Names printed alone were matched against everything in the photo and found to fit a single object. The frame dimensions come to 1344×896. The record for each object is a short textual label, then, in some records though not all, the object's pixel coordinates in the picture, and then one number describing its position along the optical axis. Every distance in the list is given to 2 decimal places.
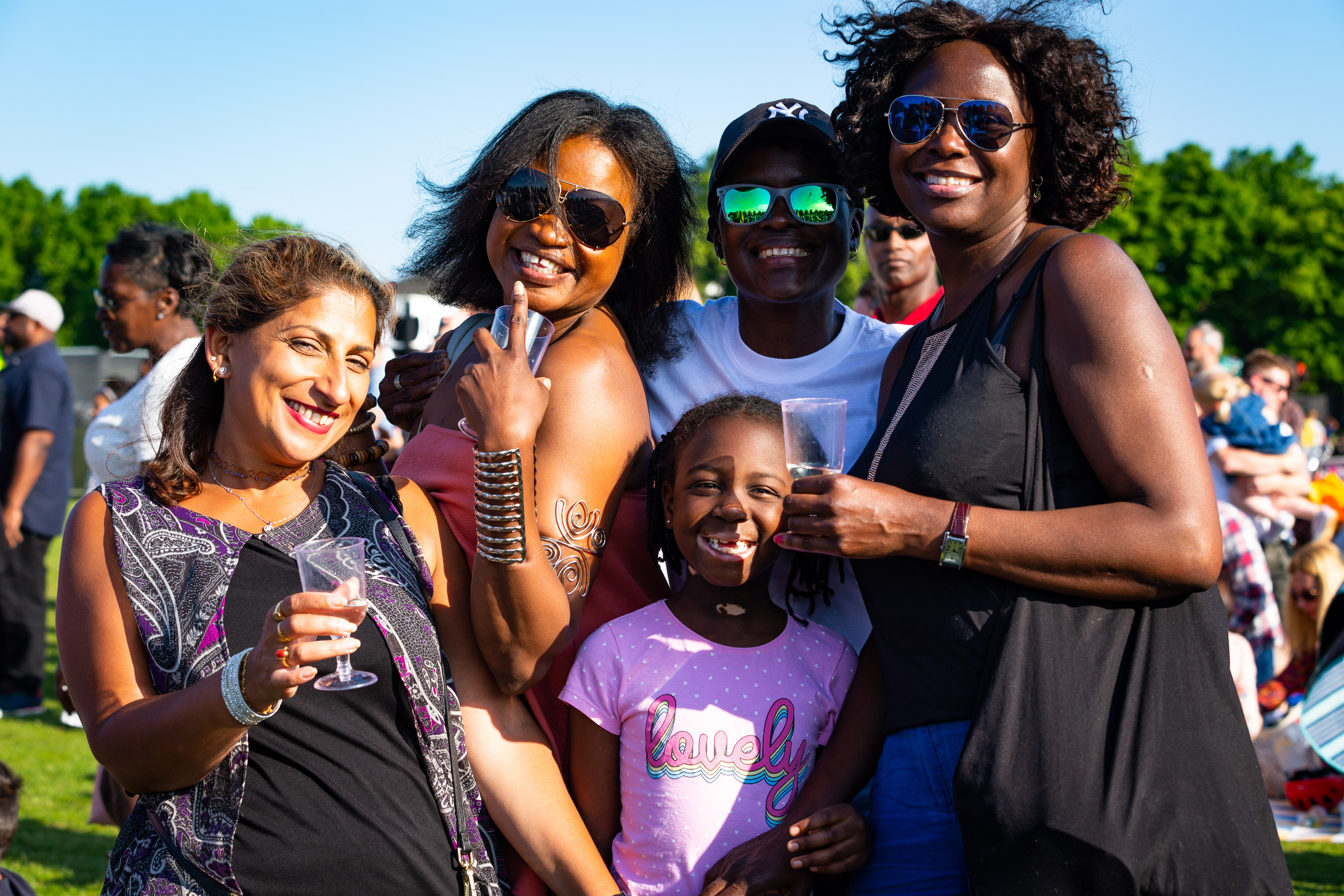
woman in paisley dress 2.23
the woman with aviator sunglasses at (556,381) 2.45
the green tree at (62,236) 68.88
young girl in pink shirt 2.58
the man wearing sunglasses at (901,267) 6.62
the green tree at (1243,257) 53.22
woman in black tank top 2.07
